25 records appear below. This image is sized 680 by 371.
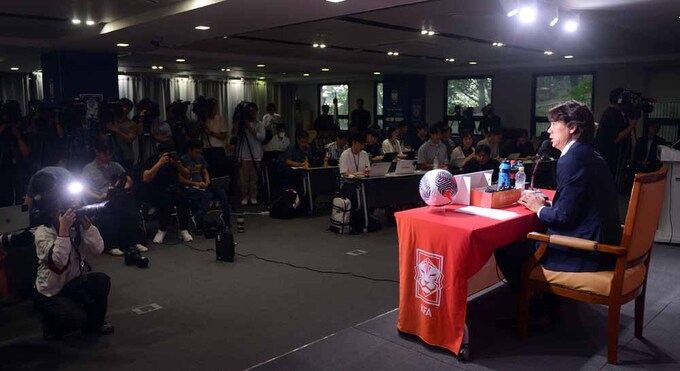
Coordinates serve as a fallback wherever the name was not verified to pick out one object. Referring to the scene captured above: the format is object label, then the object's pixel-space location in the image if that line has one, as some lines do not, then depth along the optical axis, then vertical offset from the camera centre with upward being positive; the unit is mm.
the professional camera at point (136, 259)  5117 -1342
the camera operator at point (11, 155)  6578 -473
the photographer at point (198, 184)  6486 -796
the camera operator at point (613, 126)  5945 -116
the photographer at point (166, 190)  6145 -844
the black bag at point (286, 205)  7402 -1209
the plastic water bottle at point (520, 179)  3665 -427
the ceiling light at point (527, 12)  4707 +899
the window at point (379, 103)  16062 +375
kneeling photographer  3348 -982
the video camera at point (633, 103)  5938 +137
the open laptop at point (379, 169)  6849 -667
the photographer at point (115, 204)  5426 -880
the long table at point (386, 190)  6719 -946
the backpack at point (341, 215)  6516 -1175
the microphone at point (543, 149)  3960 -246
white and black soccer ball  3229 -427
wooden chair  2832 -835
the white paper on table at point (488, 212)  3125 -567
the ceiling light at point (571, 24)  5712 +957
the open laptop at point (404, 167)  7270 -684
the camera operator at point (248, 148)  8484 -495
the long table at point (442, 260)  2908 -789
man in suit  2941 -448
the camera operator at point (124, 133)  7133 -217
